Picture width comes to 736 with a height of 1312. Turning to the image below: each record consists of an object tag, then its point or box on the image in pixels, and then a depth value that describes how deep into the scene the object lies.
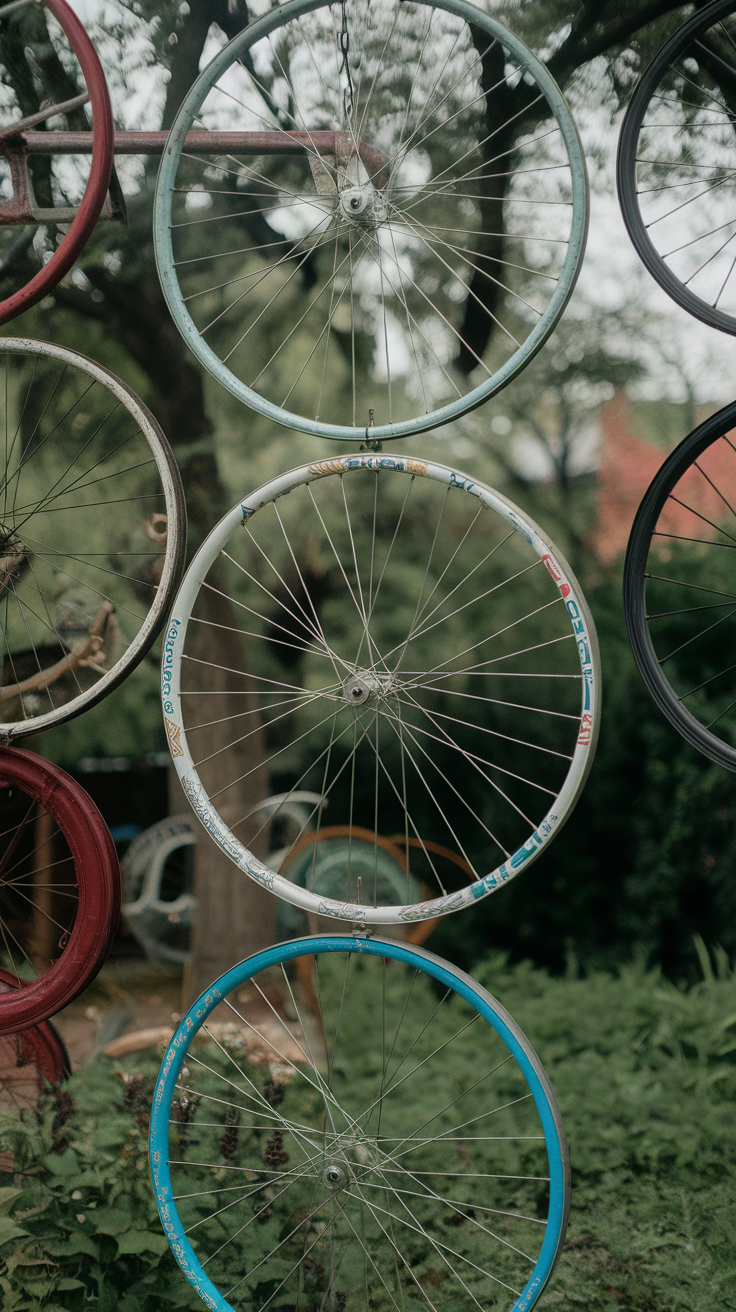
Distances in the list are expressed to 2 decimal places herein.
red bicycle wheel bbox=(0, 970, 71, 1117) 2.94
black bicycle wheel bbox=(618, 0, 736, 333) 2.24
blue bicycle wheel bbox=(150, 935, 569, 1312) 2.25
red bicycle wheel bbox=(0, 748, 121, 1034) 2.46
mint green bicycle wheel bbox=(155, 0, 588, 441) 2.31
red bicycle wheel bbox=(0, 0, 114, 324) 2.33
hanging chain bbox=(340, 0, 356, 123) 2.27
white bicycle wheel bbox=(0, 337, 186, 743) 2.44
